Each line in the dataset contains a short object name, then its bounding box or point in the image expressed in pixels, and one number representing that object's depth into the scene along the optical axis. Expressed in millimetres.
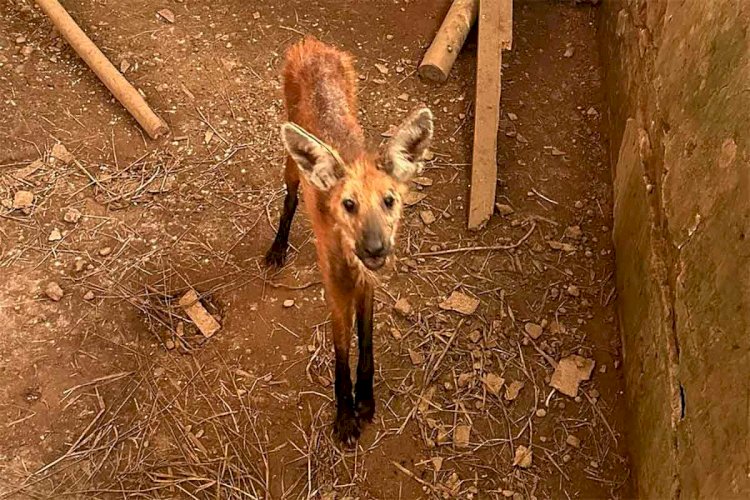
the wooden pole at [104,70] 5246
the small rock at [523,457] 3943
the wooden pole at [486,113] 4852
